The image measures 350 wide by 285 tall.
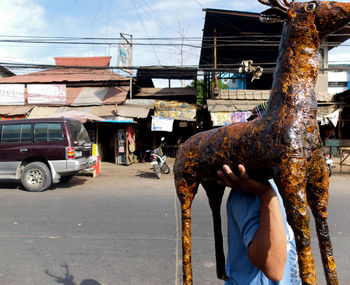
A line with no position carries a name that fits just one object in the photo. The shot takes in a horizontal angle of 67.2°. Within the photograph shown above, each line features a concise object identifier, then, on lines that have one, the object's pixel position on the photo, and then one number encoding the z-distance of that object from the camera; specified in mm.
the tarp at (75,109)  11633
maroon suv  7141
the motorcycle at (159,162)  9086
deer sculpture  943
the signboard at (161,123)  12086
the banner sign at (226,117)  11211
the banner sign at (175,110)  12219
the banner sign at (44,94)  12594
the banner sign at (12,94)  12656
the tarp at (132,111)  11472
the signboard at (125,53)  12016
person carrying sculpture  1052
